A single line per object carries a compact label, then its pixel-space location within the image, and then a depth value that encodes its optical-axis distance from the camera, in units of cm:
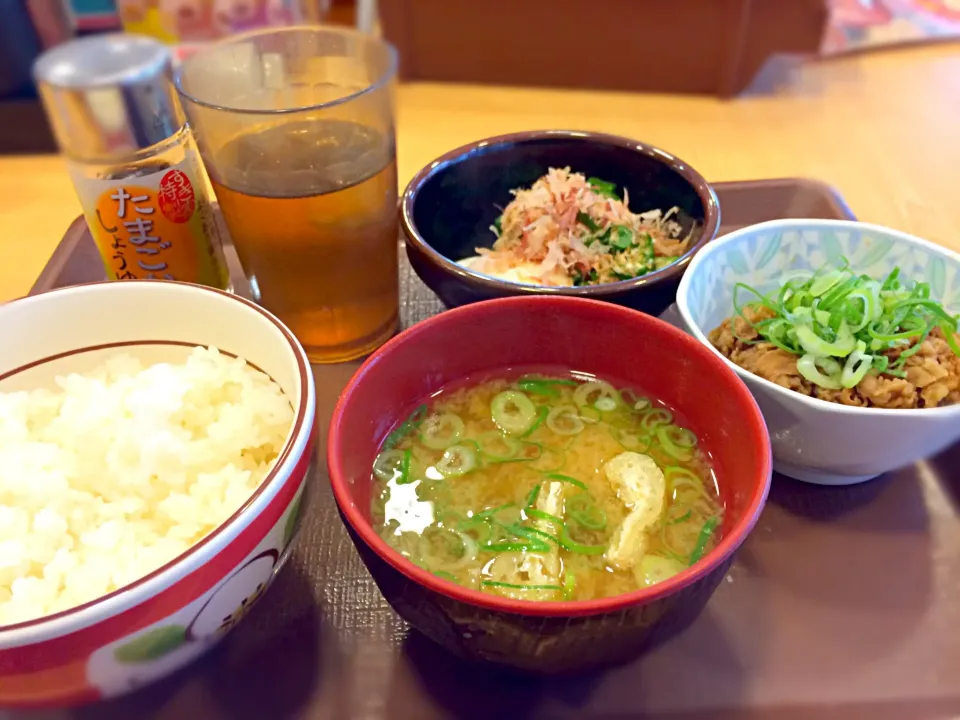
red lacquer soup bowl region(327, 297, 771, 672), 18
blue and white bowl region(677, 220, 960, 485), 23
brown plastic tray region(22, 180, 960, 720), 21
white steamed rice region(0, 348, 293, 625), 20
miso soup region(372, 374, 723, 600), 21
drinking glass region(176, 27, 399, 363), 28
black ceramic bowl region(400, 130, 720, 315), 31
